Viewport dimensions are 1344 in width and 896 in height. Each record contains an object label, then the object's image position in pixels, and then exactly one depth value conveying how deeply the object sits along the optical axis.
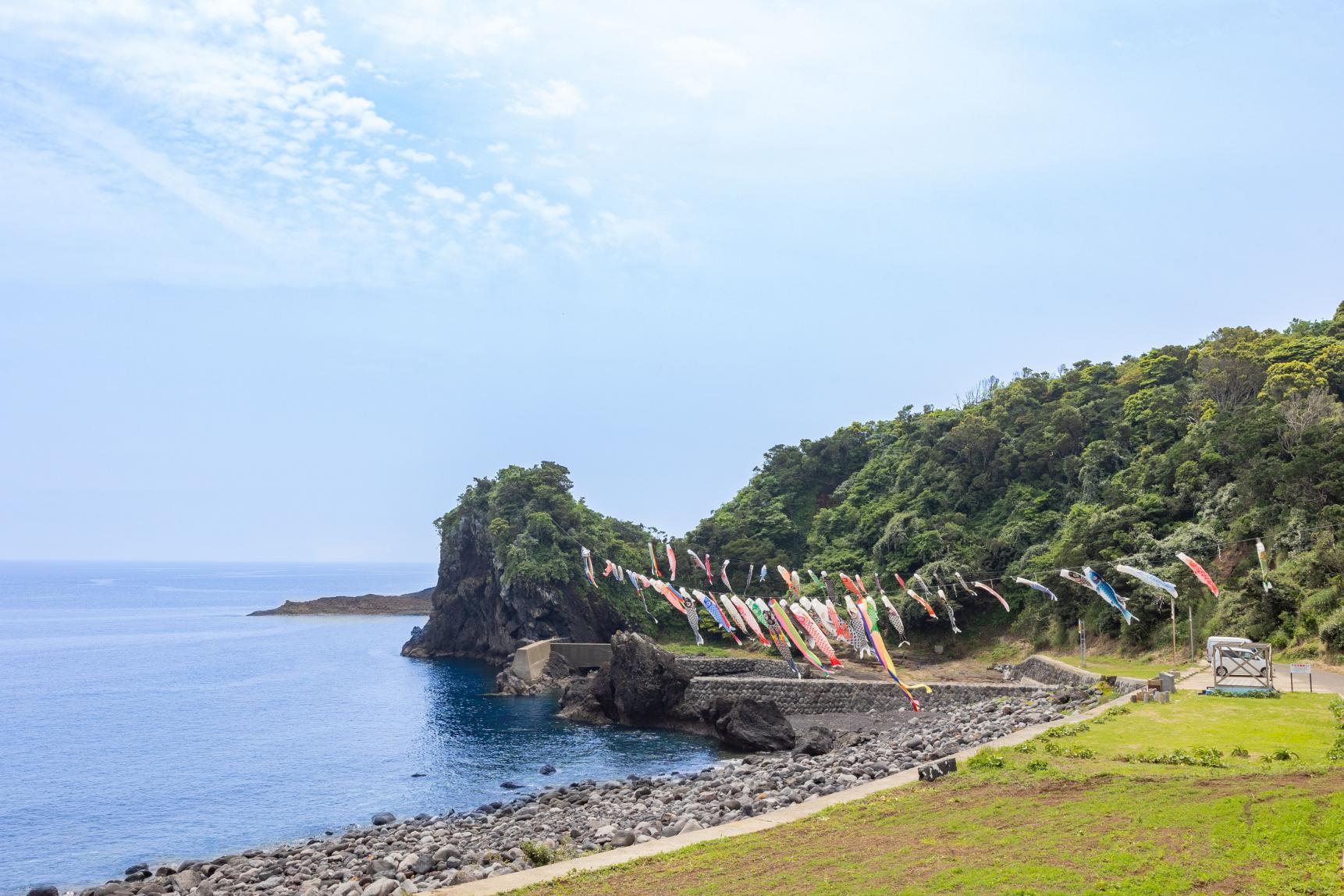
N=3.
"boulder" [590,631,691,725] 48.62
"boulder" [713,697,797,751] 39.69
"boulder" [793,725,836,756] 36.44
